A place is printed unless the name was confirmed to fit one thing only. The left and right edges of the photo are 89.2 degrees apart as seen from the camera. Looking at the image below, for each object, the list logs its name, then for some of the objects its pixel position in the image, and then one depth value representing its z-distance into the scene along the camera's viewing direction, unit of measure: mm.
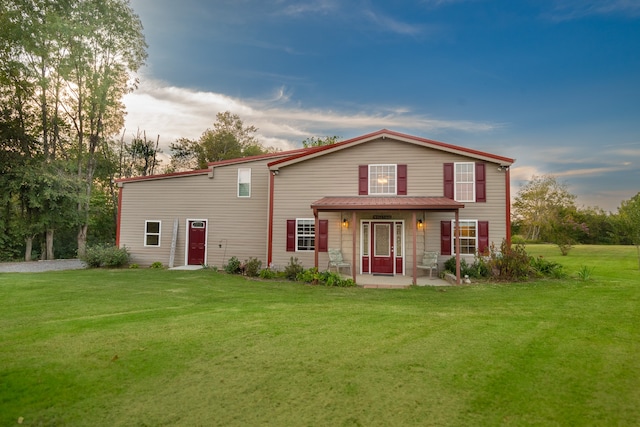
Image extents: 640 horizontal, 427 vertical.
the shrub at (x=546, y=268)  11234
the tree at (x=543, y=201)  32406
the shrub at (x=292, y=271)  11469
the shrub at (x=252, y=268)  12273
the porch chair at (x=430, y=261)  11742
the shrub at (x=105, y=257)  14523
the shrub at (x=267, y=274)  11844
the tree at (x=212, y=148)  32406
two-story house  12289
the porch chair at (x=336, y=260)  12188
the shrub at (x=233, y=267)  12984
